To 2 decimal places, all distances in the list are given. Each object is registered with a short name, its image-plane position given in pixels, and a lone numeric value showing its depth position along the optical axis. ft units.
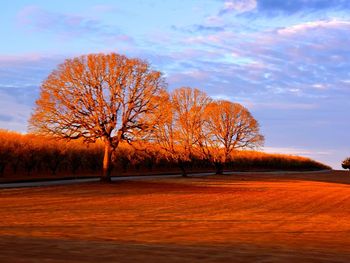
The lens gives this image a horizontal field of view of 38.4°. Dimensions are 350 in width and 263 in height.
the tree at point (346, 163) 446.19
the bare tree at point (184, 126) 186.80
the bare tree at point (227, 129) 237.61
